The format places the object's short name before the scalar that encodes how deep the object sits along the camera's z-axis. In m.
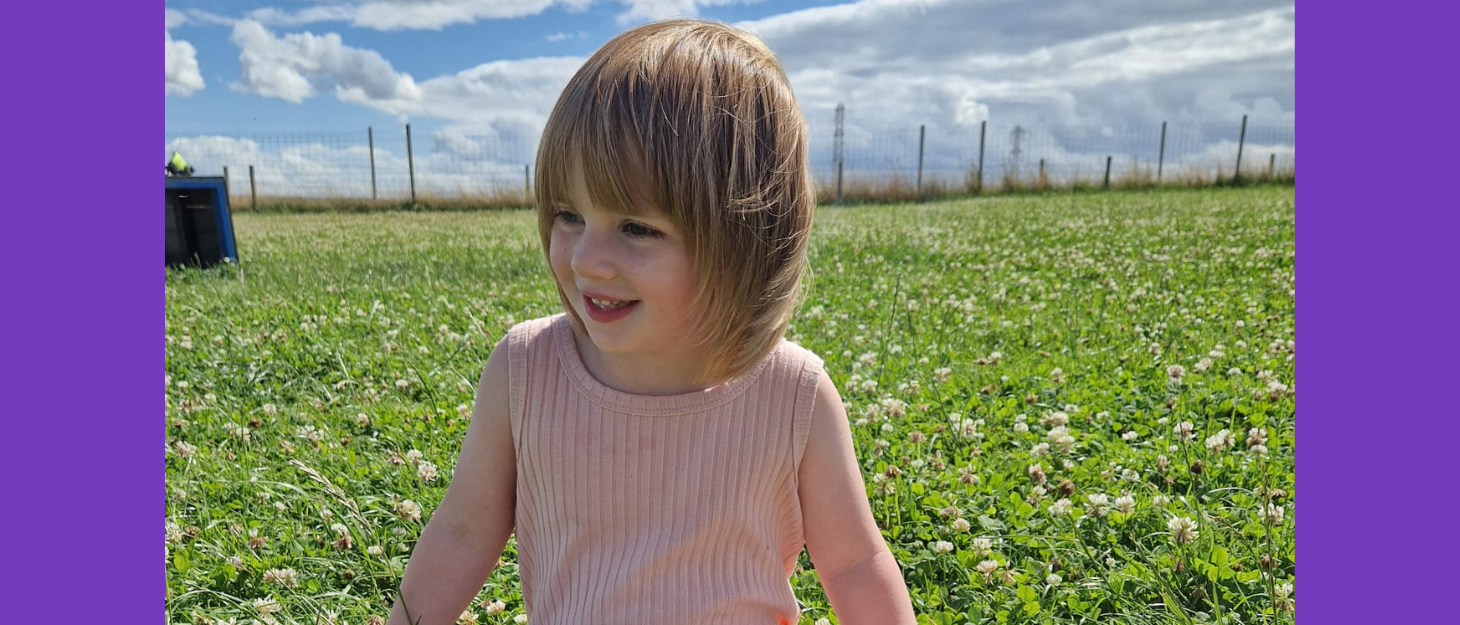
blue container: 7.70
